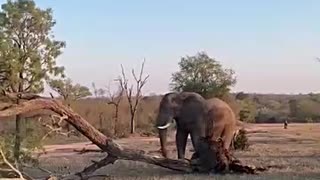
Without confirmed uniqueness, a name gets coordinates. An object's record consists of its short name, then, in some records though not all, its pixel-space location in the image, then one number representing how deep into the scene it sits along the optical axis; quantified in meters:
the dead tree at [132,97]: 33.88
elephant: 13.40
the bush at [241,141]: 18.21
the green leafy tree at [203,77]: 28.92
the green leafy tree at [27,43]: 18.43
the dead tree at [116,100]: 35.16
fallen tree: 10.01
